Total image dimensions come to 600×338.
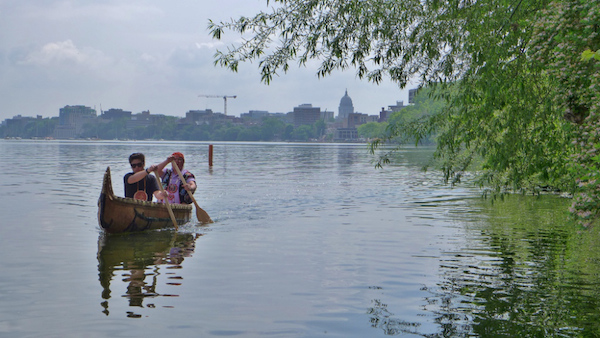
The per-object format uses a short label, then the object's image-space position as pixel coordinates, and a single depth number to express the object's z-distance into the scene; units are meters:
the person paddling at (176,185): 19.12
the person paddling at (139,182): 16.53
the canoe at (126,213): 16.33
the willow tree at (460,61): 11.86
